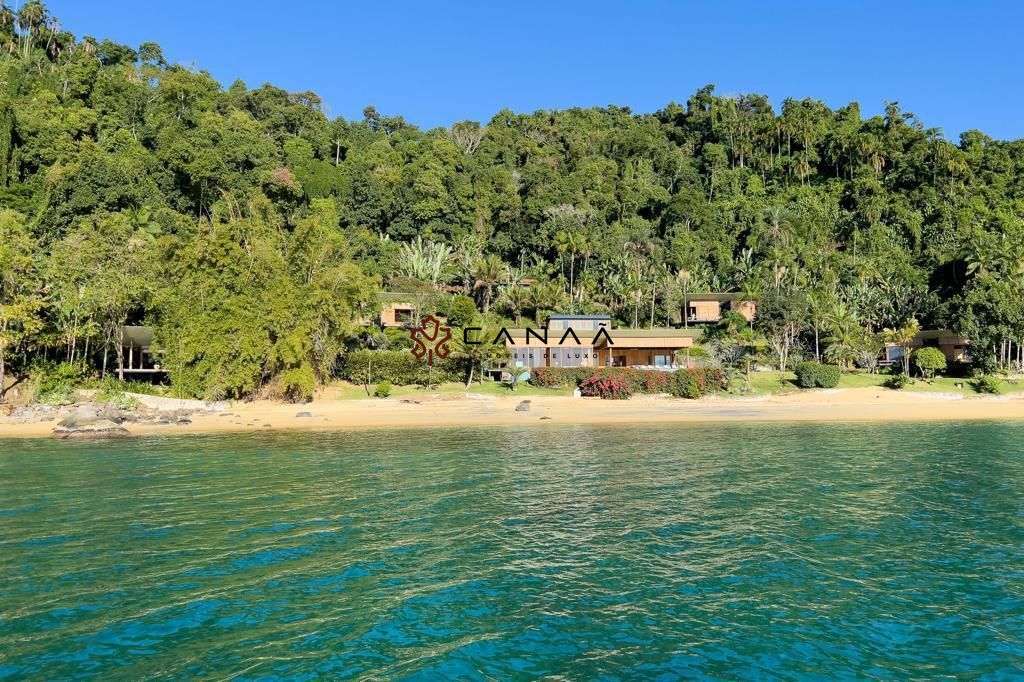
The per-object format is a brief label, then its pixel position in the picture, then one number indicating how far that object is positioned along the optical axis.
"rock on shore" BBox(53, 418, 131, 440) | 31.58
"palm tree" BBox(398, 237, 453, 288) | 83.44
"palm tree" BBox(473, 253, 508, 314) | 79.25
